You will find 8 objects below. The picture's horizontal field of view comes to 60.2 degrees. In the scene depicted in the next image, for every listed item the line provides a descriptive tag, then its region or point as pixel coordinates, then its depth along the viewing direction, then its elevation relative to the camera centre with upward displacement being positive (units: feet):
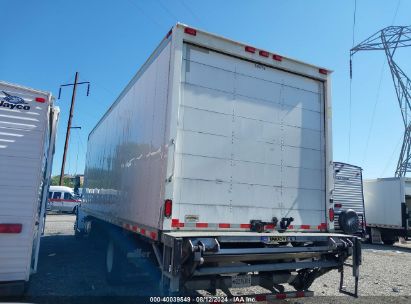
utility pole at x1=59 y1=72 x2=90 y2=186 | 102.22 +24.93
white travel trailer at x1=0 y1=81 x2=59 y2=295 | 14.93 +1.36
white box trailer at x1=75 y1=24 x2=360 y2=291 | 15.03 +2.66
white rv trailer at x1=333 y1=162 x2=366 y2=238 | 50.78 +4.63
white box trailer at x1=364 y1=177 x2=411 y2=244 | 53.93 +2.56
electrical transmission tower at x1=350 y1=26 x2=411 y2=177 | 89.71 +38.12
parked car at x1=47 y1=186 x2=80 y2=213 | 101.14 +2.08
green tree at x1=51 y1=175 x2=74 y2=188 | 191.57 +14.76
